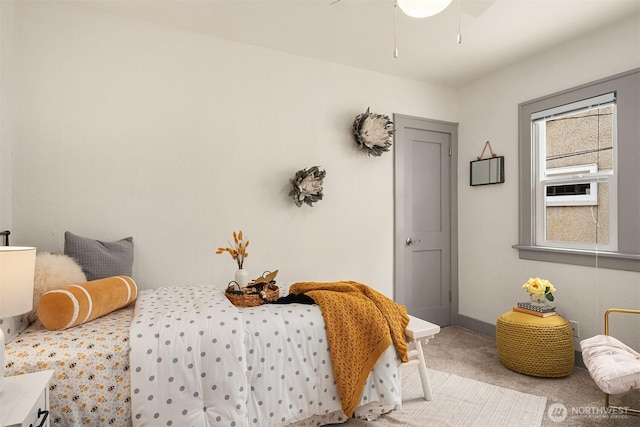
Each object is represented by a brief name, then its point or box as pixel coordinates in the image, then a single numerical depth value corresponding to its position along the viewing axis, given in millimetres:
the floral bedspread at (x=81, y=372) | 1512
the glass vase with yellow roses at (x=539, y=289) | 2824
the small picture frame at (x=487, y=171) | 3477
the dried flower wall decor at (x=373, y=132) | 3350
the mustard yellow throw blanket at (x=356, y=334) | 1930
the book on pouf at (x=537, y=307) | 2781
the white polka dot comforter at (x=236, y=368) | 1622
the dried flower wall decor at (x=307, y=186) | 3057
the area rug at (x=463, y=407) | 2082
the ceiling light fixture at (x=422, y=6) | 1576
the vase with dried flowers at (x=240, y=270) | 2443
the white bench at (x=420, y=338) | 2189
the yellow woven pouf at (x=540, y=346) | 2629
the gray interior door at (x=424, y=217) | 3668
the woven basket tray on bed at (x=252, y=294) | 2188
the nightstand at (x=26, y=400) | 1094
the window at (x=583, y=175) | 2580
